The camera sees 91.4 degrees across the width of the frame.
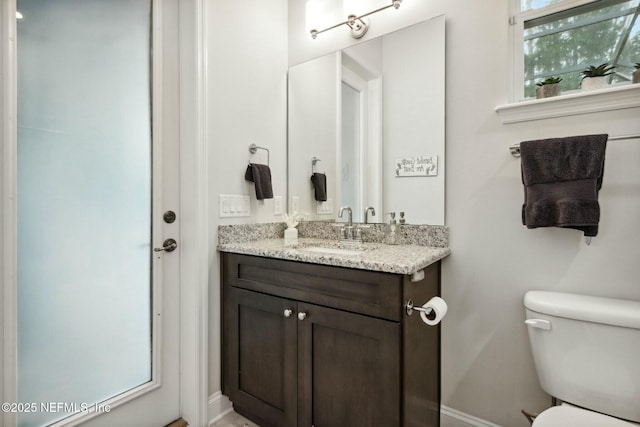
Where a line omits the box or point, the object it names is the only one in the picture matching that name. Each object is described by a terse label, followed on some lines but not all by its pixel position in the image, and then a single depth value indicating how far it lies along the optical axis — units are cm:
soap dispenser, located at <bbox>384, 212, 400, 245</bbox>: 166
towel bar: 116
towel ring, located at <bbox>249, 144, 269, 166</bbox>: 185
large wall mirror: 157
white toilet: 102
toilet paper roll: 112
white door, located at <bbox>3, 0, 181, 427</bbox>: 115
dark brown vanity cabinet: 113
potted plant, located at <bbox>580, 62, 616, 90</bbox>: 121
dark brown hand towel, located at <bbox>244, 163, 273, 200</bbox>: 180
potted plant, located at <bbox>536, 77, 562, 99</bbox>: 129
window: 125
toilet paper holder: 112
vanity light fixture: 180
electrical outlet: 202
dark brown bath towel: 112
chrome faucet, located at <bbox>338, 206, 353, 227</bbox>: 184
